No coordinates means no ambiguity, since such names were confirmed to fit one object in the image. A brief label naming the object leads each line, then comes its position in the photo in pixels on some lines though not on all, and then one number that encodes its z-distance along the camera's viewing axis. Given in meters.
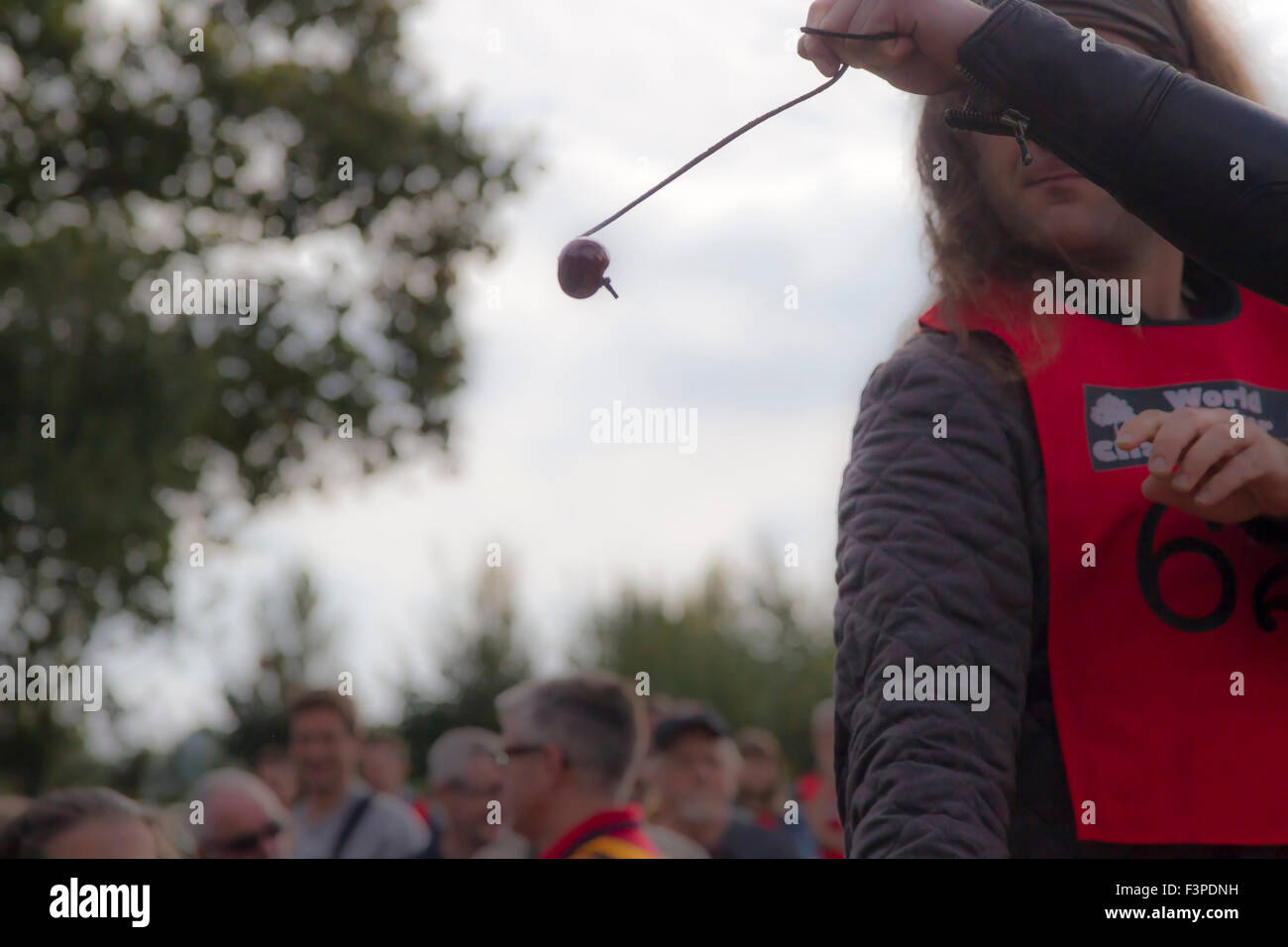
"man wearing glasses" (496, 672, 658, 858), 4.33
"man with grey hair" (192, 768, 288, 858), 5.12
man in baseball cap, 6.71
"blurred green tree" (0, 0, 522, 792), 11.08
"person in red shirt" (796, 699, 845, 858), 6.29
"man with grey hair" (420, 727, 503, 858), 6.55
